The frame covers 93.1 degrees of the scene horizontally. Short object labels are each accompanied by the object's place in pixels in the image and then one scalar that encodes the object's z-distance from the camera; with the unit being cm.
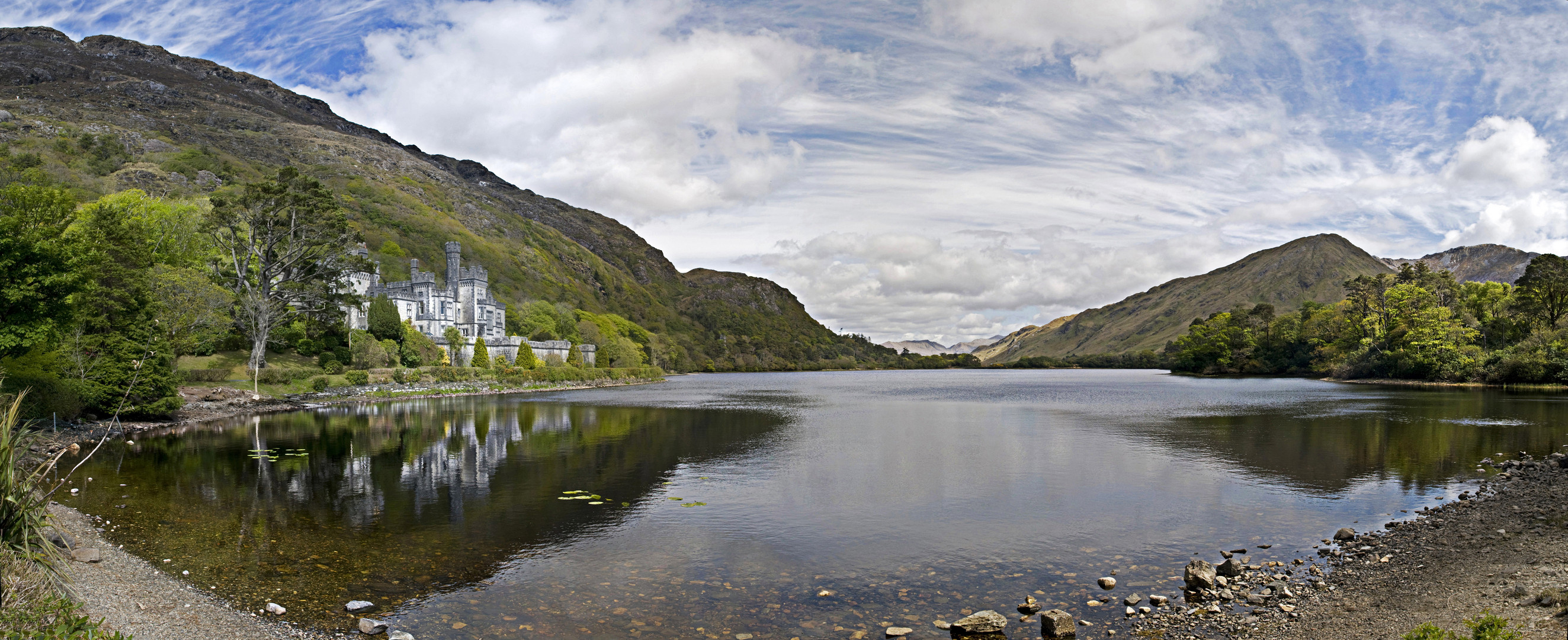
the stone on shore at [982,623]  1112
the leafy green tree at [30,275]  2908
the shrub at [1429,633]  730
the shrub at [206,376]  5148
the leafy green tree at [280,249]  5616
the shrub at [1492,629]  716
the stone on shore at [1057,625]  1092
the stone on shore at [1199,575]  1266
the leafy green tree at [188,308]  4484
